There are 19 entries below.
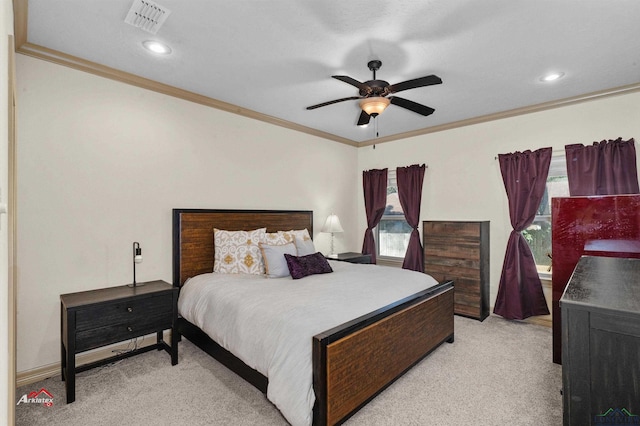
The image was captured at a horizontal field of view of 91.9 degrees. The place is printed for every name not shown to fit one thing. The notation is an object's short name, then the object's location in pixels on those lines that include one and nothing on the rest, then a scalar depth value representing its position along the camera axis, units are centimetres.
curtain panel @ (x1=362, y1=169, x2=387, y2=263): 513
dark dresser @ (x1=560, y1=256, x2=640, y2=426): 104
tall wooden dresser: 380
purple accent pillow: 303
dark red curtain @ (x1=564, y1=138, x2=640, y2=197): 307
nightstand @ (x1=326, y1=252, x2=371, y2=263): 435
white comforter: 176
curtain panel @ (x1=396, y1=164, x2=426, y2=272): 459
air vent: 197
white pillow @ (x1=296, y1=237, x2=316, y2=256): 353
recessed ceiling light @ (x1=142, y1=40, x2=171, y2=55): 238
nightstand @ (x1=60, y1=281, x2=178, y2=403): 219
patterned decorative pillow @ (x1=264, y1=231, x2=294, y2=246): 347
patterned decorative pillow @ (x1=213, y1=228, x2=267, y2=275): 323
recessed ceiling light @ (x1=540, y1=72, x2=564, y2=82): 287
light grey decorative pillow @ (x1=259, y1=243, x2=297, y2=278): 308
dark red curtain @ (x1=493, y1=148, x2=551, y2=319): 362
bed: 174
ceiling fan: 227
